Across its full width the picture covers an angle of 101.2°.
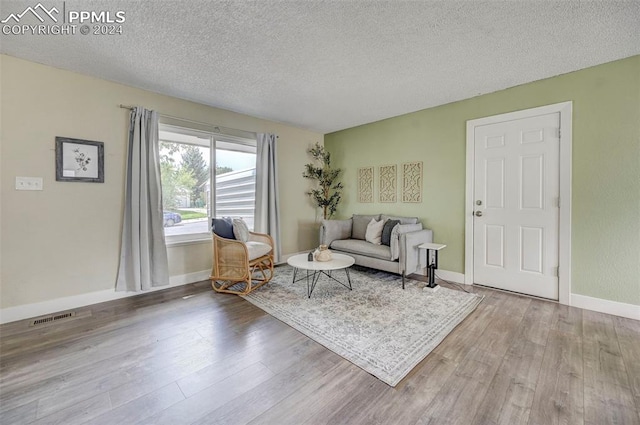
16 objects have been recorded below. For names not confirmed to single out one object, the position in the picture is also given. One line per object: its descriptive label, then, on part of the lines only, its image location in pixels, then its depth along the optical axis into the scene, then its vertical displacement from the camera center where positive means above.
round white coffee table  2.98 -0.63
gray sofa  3.38 -0.49
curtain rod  3.11 +1.23
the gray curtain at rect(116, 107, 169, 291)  3.08 -0.02
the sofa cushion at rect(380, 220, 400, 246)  3.75 -0.31
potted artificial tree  5.16 +0.60
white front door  2.95 +0.06
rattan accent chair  3.20 -0.68
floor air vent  2.47 -1.04
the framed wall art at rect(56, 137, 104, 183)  2.74 +0.55
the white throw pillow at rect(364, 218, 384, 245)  3.95 -0.34
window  3.53 +0.47
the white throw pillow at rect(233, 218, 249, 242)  3.47 -0.26
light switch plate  2.54 +0.28
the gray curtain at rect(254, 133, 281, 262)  4.32 +0.33
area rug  1.93 -1.03
